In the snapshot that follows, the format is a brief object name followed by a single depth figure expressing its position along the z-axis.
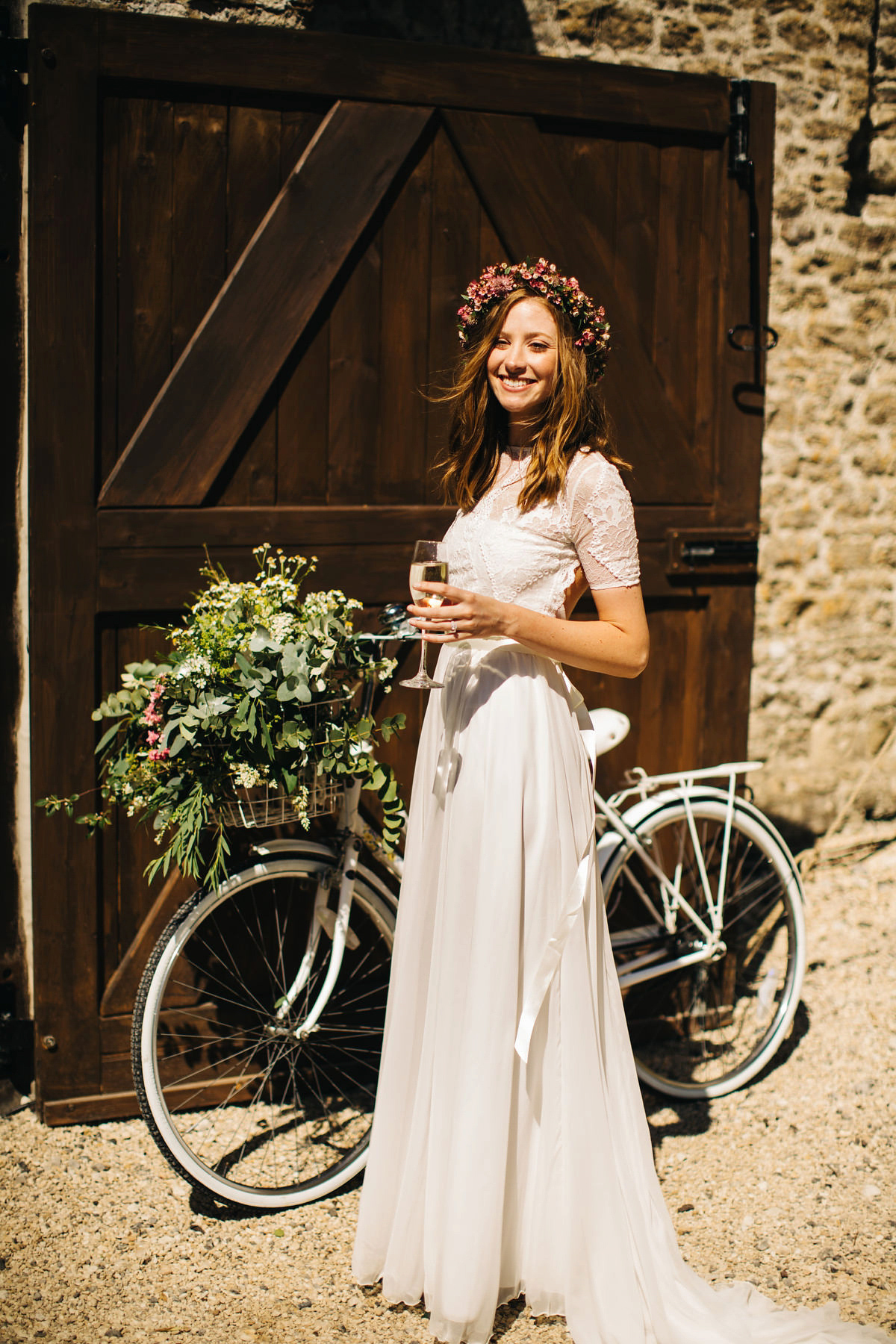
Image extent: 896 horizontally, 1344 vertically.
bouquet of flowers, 2.68
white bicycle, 3.05
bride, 2.53
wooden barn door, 3.08
